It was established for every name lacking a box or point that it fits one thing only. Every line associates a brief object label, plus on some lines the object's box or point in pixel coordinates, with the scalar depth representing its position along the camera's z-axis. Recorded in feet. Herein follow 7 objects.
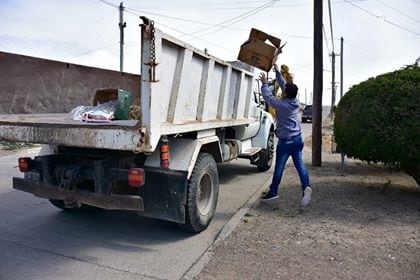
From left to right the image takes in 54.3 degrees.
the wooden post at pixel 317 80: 32.01
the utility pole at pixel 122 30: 93.66
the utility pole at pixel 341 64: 163.79
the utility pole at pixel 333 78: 159.65
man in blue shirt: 21.03
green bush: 20.48
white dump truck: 12.85
